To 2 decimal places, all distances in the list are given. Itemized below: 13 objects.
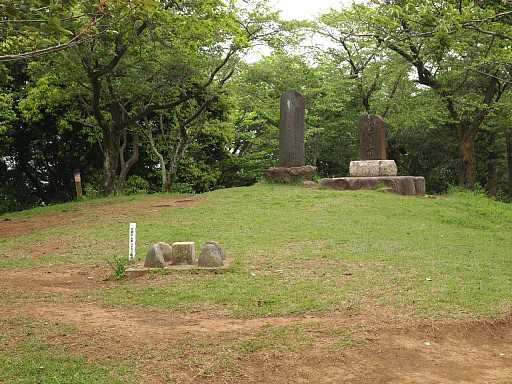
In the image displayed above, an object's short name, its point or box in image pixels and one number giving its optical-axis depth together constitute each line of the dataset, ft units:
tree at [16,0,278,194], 48.16
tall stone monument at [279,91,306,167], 58.59
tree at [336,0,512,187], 49.47
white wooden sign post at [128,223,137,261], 26.08
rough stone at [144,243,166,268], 24.90
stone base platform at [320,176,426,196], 51.85
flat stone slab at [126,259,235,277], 24.29
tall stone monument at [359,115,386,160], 56.70
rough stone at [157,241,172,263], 26.17
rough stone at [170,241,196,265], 25.36
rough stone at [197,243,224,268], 24.73
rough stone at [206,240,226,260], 25.66
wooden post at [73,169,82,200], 63.62
